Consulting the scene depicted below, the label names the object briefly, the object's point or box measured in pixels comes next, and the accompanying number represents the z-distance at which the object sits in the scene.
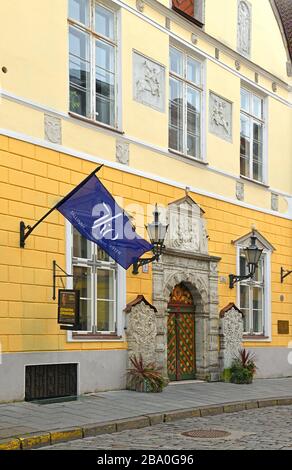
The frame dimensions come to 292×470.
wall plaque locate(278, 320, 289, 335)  20.11
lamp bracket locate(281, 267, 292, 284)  20.50
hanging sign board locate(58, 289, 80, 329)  12.54
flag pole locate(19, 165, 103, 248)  12.41
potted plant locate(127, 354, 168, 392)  14.41
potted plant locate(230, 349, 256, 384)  17.29
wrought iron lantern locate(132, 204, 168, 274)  14.45
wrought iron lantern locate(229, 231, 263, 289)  17.47
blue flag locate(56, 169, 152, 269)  12.55
